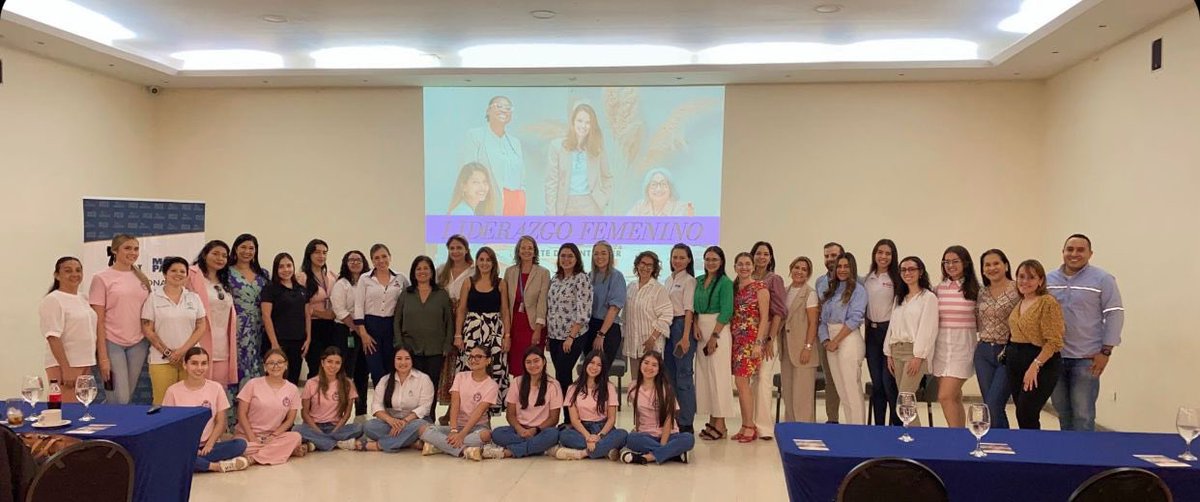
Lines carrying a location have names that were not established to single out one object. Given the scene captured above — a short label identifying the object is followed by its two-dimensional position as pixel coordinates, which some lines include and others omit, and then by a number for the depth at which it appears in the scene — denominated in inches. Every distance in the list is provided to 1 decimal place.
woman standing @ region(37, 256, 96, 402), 208.7
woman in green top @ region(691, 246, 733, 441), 247.3
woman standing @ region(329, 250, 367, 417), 257.4
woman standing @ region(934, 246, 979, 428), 210.4
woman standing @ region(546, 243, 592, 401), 244.4
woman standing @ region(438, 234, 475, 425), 254.8
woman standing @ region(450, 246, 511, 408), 248.8
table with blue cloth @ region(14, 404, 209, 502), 142.1
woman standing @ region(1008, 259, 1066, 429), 189.9
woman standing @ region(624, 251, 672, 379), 248.2
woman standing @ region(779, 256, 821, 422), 247.8
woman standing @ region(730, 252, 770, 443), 247.3
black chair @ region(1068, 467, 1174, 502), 107.3
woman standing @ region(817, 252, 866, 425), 236.8
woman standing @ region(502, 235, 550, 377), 250.1
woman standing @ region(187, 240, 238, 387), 235.3
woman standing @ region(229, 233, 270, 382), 243.9
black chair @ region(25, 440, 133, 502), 110.9
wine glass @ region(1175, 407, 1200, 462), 124.8
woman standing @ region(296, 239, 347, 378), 256.7
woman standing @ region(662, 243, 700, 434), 248.8
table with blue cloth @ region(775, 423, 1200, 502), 121.6
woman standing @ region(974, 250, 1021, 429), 203.6
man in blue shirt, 198.8
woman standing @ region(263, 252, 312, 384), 245.9
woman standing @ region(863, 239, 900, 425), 232.1
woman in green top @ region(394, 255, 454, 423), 248.2
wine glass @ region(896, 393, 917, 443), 135.3
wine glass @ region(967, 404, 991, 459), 126.5
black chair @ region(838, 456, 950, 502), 110.0
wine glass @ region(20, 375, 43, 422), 149.4
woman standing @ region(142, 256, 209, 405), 222.1
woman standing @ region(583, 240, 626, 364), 248.8
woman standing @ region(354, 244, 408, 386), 254.8
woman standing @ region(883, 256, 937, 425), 212.2
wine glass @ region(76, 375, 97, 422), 150.3
